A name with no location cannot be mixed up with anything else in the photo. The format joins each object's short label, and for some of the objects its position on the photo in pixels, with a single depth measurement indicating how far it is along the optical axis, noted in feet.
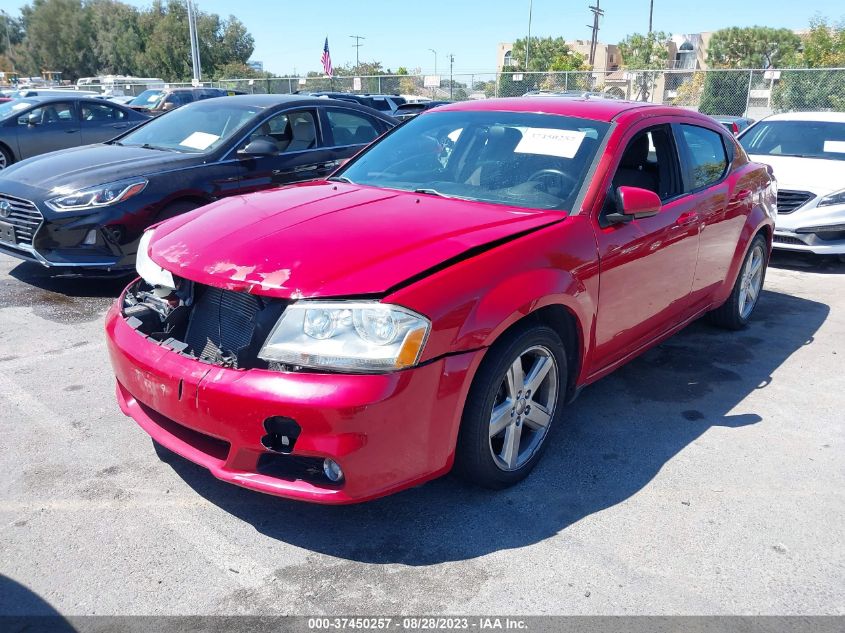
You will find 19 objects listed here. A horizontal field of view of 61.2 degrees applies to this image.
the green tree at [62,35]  215.92
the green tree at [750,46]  193.26
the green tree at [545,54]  209.36
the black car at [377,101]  63.41
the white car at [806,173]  24.47
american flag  108.68
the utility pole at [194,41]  114.83
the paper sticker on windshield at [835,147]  27.40
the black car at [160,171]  18.66
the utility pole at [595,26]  202.69
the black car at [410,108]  57.87
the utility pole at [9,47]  242.58
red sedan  8.48
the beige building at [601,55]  251.39
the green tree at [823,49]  105.60
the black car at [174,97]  72.25
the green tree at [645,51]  183.83
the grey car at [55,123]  38.65
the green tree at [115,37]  203.62
